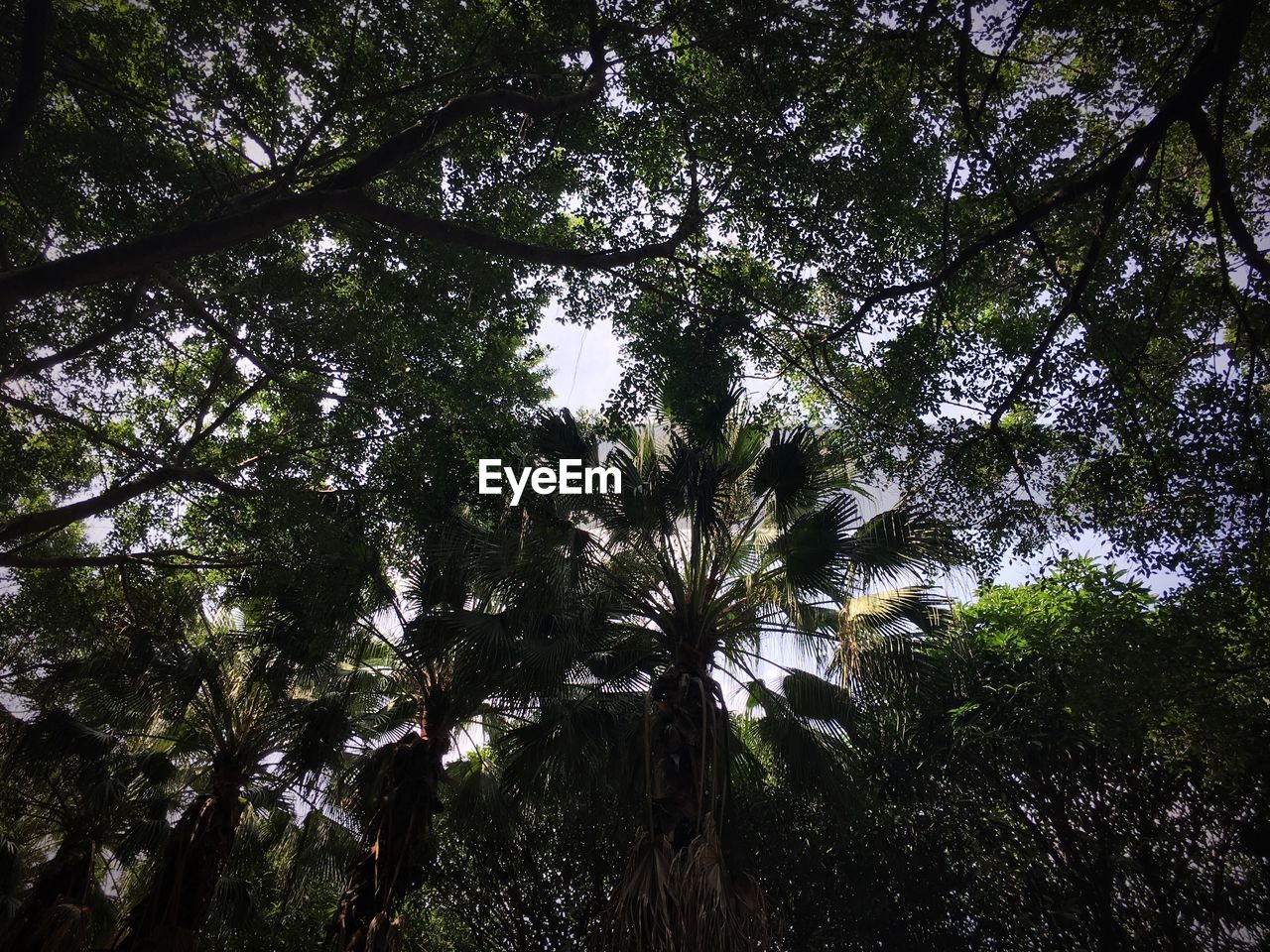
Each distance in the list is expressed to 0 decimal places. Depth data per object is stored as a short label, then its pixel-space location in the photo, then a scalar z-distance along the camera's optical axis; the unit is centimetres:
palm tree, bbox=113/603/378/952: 781
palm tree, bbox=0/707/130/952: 804
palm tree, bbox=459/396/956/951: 671
